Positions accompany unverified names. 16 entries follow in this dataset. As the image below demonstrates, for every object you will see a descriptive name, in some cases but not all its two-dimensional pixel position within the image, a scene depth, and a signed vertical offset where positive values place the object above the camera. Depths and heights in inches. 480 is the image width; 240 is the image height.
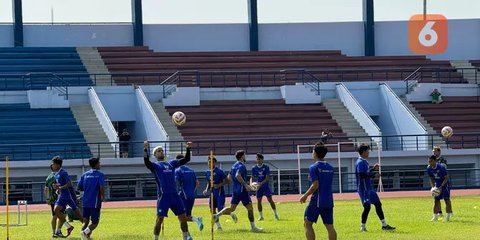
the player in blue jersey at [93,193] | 970.1 -56.8
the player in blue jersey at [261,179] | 1251.0 -63.3
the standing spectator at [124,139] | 2052.2 -29.3
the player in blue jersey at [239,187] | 1094.4 -62.7
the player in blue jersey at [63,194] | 1048.8 -61.8
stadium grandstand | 2015.3 +42.7
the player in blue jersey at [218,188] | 1152.2 -66.6
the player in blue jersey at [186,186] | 1031.0 -56.2
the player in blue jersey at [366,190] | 1035.9 -65.0
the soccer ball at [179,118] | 1285.7 +2.7
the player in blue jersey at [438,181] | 1164.0 -66.0
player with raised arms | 894.6 -54.8
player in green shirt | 1100.0 -62.6
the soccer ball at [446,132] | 1879.9 -29.5
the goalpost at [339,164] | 1896.7 -77.8
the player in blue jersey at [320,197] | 782.5 -52.9
